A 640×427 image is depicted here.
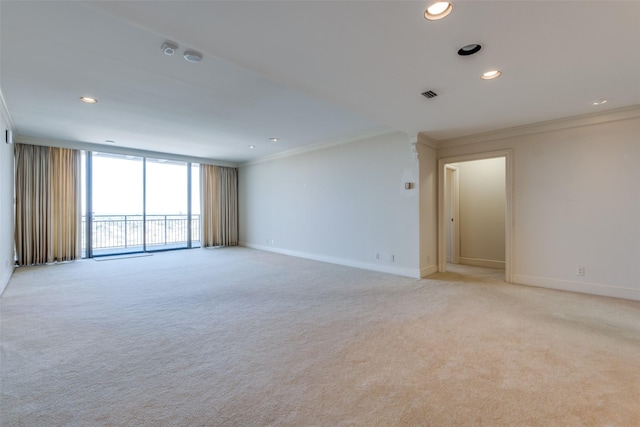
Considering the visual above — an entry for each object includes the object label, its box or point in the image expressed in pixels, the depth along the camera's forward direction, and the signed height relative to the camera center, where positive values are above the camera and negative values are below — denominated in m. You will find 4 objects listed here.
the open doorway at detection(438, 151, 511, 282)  5.37 +0.01
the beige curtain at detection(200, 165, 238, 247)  7.96 +0.31
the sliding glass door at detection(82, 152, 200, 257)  6.43 +0.32
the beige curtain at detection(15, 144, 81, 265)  5.42 +0.25
